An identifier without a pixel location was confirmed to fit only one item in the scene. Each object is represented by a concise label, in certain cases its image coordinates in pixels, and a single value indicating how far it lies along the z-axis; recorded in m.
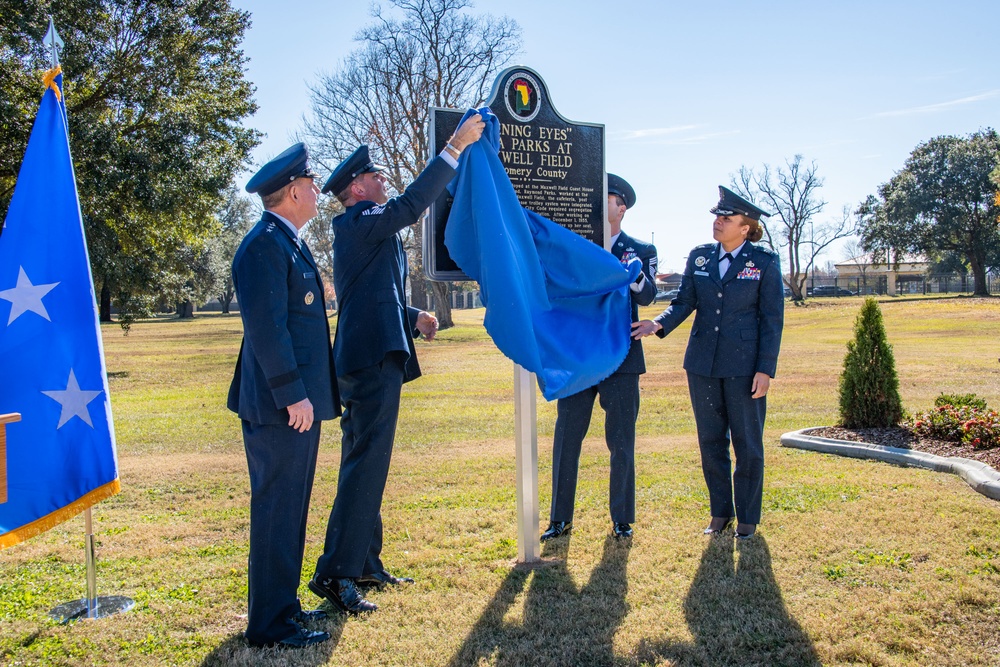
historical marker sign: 5.11
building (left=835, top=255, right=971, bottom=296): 69.44
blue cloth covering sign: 4.70
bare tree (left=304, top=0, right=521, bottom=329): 37.12
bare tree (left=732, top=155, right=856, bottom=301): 65.38
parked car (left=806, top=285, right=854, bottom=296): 72.62
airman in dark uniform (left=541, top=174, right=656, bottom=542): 5.71
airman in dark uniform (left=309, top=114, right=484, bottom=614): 4.42
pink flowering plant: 7.76
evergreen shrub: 9.05
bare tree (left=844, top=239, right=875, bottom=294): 63.72
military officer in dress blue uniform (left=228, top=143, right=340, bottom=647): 3.82
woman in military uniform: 5.57
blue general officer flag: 4.11
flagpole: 4.40
